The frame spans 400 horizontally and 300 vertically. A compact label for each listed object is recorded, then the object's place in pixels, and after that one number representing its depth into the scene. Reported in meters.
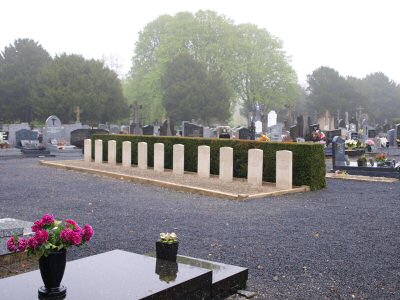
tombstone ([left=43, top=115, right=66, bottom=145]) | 29.02
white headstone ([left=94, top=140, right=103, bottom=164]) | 20.52
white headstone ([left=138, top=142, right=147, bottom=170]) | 17.73
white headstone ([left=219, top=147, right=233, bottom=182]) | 14.23
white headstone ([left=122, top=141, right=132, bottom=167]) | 18.69
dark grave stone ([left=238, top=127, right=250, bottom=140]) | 27.25
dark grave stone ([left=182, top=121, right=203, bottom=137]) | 29.35
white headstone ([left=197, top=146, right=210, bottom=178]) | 15.08
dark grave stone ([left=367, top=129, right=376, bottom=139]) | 36.21
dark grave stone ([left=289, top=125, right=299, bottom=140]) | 29.27
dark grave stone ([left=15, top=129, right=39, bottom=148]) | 28.56
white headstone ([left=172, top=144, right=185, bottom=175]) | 16.12
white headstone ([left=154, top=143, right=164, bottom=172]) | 17.00
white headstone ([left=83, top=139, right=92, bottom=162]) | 21.39
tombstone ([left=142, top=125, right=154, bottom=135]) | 29.47
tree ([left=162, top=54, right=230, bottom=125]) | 52.91
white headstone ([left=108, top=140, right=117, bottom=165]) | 19.61
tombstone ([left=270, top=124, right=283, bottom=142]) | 29.26
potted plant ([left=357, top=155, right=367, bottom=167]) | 17.09
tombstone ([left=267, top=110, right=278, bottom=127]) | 35.49
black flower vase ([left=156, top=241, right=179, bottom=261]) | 5.07
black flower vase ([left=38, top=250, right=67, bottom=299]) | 4.01
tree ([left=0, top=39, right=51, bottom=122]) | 54.97
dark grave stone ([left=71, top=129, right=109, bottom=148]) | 29.86
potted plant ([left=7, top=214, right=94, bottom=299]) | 3.95
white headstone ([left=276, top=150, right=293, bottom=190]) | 12.88
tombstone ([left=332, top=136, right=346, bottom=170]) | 17.70
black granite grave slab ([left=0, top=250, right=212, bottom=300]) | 4.08
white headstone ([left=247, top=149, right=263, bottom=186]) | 13.35
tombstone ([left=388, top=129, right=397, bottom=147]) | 27.78
